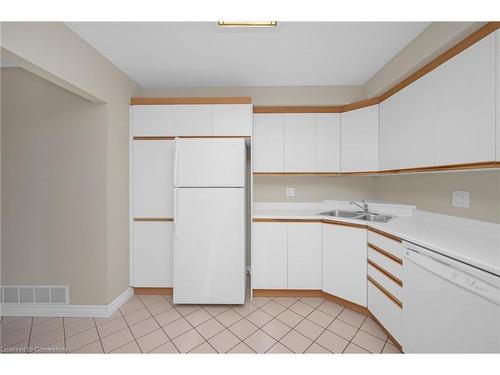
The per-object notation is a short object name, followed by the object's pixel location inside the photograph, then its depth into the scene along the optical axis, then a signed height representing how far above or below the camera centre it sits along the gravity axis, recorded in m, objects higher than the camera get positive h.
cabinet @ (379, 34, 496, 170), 1.09 +0.50
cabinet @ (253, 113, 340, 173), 2.42 +0.52
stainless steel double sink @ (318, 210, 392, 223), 2.11 -0.32
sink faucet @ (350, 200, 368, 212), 2.39 -0.22
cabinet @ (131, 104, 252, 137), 2.18 +0.73
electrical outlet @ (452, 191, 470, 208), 1.48 -0.09
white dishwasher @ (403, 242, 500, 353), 0.89 -0.61
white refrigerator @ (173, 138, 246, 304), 1.97 -0.33
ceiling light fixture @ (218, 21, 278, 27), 1.41 +1.17
